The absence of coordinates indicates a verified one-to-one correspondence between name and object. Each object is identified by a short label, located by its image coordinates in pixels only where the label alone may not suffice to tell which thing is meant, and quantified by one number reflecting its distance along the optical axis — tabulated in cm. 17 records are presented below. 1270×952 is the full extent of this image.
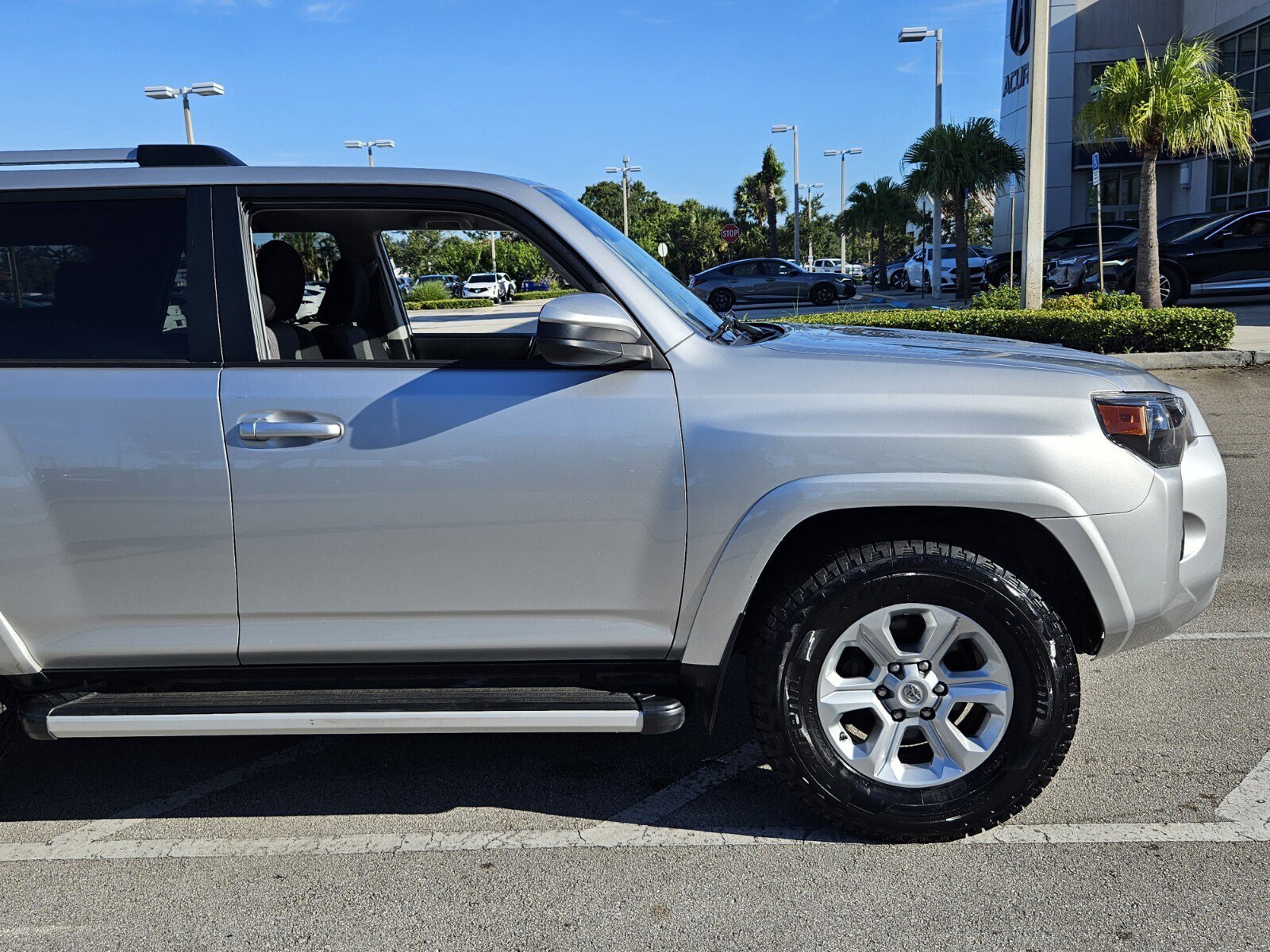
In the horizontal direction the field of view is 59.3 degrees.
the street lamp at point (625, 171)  5700
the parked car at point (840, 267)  6106
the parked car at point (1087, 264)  1889
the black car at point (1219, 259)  1809
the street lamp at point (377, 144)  3265
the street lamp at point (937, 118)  2641
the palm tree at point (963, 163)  2648
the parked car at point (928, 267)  3325
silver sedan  2858
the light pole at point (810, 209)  9575
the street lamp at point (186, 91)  2386
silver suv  281
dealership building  3042
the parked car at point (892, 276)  3903
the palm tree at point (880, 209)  4691
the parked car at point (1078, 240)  2266
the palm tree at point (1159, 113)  1602
